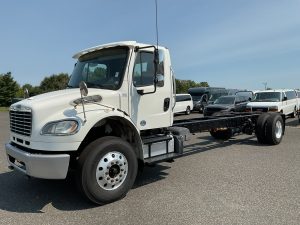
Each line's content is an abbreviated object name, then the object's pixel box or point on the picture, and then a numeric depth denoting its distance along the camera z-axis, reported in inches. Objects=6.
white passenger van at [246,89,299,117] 515.2
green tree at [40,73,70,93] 2024.8
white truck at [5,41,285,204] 129.6
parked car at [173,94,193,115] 773.1
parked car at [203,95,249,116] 601.9
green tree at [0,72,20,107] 1431.8
